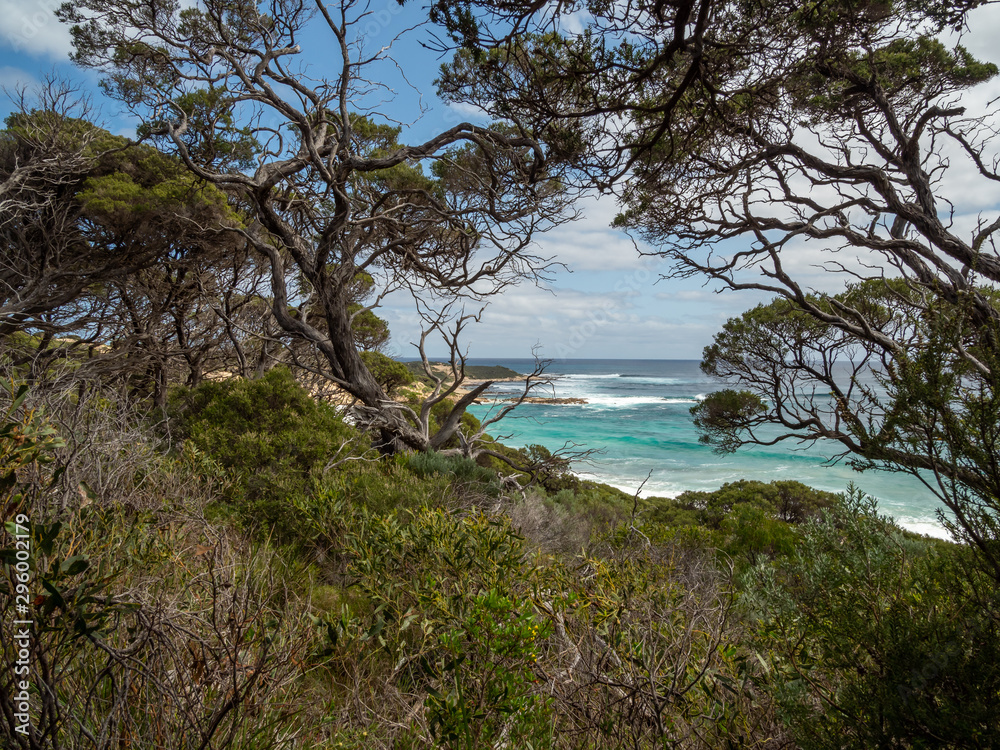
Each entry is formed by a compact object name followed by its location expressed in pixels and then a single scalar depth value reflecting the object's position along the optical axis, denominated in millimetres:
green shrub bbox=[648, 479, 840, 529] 13227
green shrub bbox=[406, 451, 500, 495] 6246
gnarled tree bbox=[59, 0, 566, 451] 6414
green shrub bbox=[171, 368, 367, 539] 4750
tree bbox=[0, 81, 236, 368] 7863
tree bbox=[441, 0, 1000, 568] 1830
